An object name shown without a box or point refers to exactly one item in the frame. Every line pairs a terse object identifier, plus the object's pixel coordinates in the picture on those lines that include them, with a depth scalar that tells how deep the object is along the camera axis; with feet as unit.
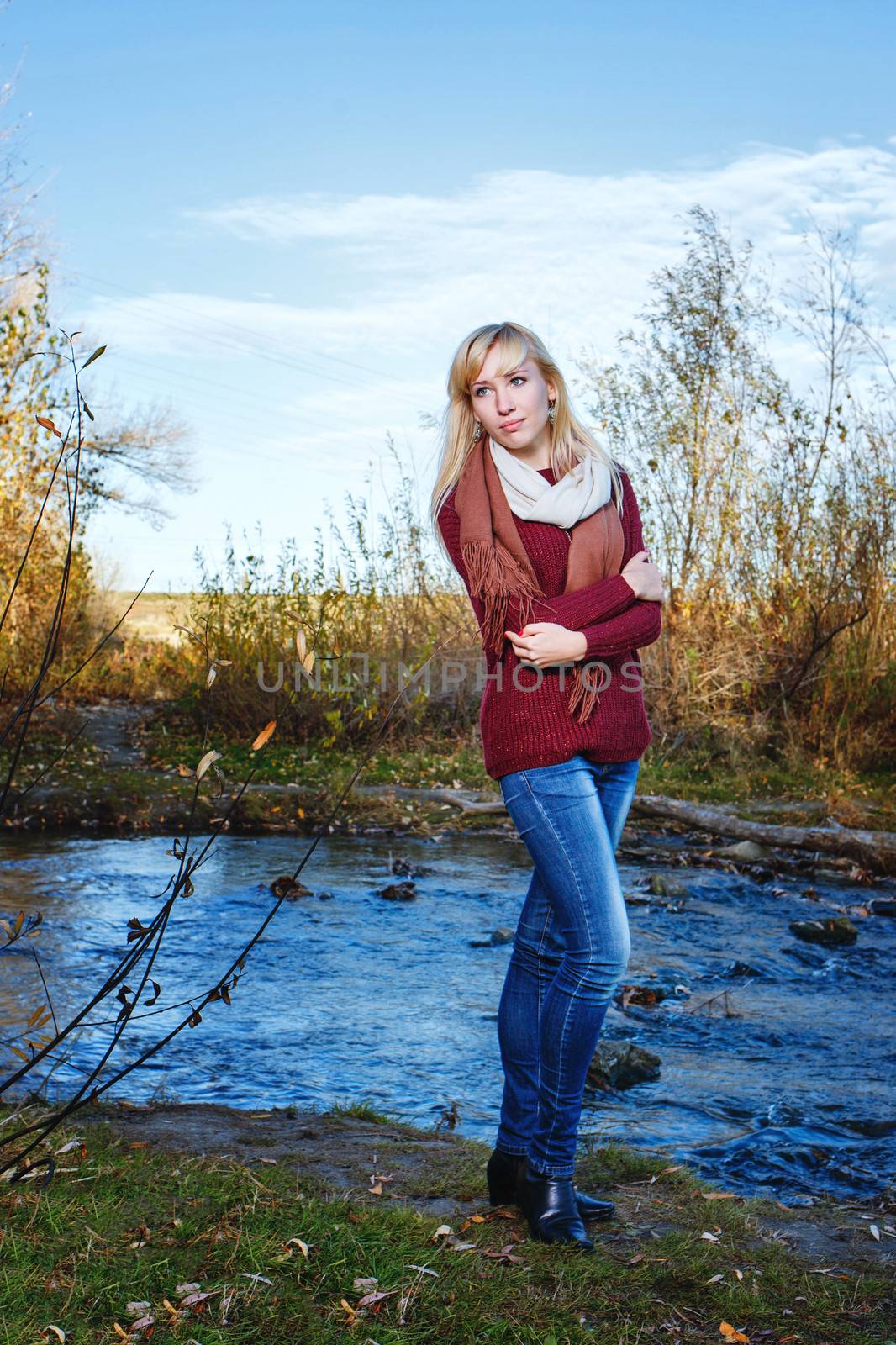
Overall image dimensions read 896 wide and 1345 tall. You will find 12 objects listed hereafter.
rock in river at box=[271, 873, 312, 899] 22.41
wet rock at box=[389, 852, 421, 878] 24.82
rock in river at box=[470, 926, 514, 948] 19.61
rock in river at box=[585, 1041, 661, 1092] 14.08
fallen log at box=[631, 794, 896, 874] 26.04
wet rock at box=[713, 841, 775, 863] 26.63
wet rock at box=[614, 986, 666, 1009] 17.19
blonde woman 8.50
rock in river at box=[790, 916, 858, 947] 20.77
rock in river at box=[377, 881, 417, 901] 22.61
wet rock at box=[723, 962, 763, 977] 18.78
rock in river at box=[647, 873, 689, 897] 23.62
